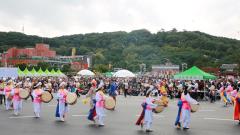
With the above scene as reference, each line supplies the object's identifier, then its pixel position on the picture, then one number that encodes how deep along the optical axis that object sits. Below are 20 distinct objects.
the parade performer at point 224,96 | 24.97
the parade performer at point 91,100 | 15.09
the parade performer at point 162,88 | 27.42
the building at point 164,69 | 115.26
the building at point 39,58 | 133.88
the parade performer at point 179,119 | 14.20
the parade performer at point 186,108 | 14.09
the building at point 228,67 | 98.71
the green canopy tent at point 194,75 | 31.39
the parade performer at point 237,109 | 15.76
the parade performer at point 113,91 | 23.51
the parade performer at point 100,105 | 14.80
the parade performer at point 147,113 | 13.40
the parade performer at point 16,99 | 18.14
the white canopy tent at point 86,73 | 52.19
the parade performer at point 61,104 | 16.09
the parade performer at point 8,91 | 19.59
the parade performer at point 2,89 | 22.81
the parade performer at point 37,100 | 17.16
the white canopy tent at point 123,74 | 42.38
